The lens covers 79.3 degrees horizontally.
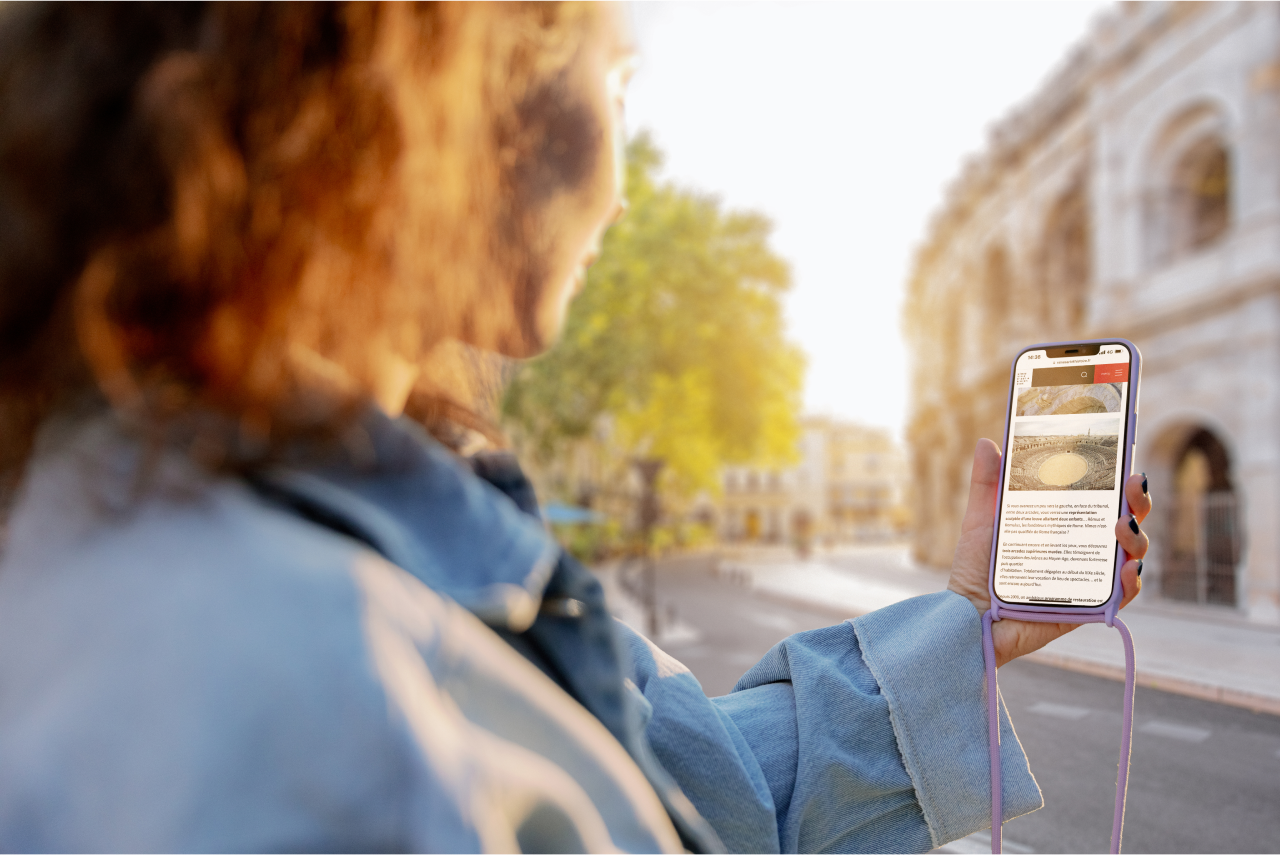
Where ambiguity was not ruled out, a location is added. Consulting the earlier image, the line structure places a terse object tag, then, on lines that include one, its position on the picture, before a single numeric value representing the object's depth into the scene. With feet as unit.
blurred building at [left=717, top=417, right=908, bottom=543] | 170.35
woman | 1.59
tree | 59.47
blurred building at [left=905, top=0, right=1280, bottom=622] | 38.14
